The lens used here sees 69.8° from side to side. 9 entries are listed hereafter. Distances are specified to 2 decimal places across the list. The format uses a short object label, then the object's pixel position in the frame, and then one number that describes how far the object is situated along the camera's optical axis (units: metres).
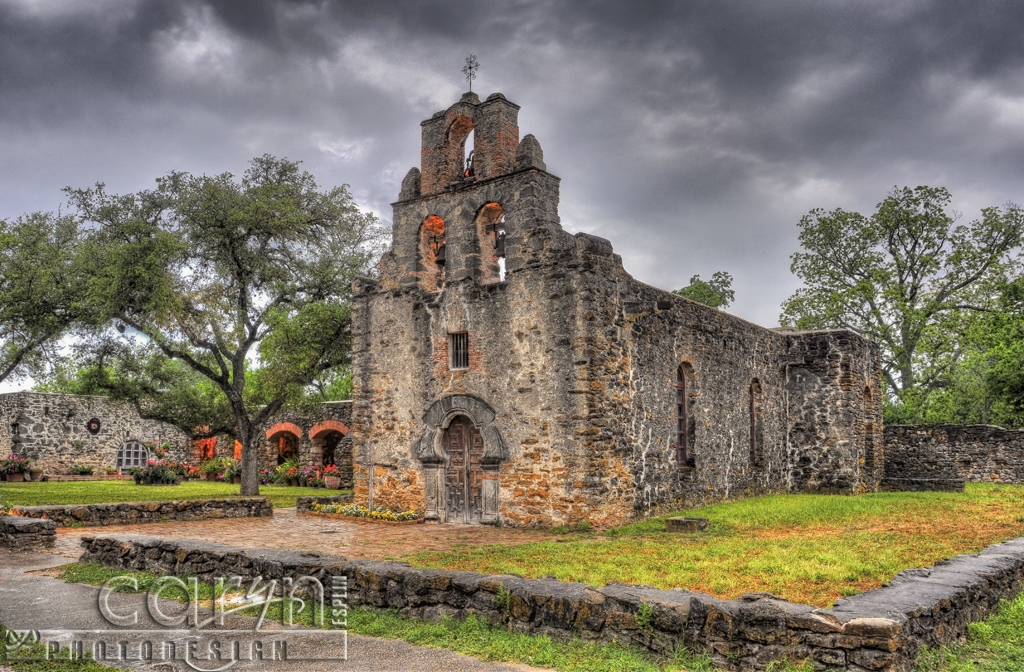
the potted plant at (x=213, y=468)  29.47
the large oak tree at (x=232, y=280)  17.86
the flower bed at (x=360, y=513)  14.58
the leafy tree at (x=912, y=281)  29.08
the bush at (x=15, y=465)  26.09
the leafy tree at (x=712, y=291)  33.94
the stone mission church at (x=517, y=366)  12.86
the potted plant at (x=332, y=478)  24.62
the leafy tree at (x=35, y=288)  18.88
